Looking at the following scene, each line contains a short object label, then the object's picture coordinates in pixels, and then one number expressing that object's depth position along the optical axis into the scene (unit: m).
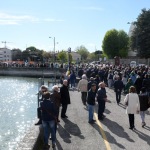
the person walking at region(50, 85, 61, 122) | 7.86
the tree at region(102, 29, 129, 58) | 57.98
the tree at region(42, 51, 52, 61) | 93.34
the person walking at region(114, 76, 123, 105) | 11.62
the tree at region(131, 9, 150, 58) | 37.87
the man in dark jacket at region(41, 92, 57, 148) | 5.94
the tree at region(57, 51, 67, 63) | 70.23
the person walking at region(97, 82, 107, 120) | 8.83
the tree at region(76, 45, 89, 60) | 106.36
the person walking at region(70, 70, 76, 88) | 16.25
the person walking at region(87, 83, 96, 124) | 8.36
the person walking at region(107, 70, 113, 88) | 16.61
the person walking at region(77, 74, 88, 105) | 11.27
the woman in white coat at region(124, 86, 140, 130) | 7.59
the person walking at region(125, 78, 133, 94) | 12.34
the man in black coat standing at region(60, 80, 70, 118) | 8.85
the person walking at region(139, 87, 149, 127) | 7.97
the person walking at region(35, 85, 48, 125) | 6.61
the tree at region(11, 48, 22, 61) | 98.36
